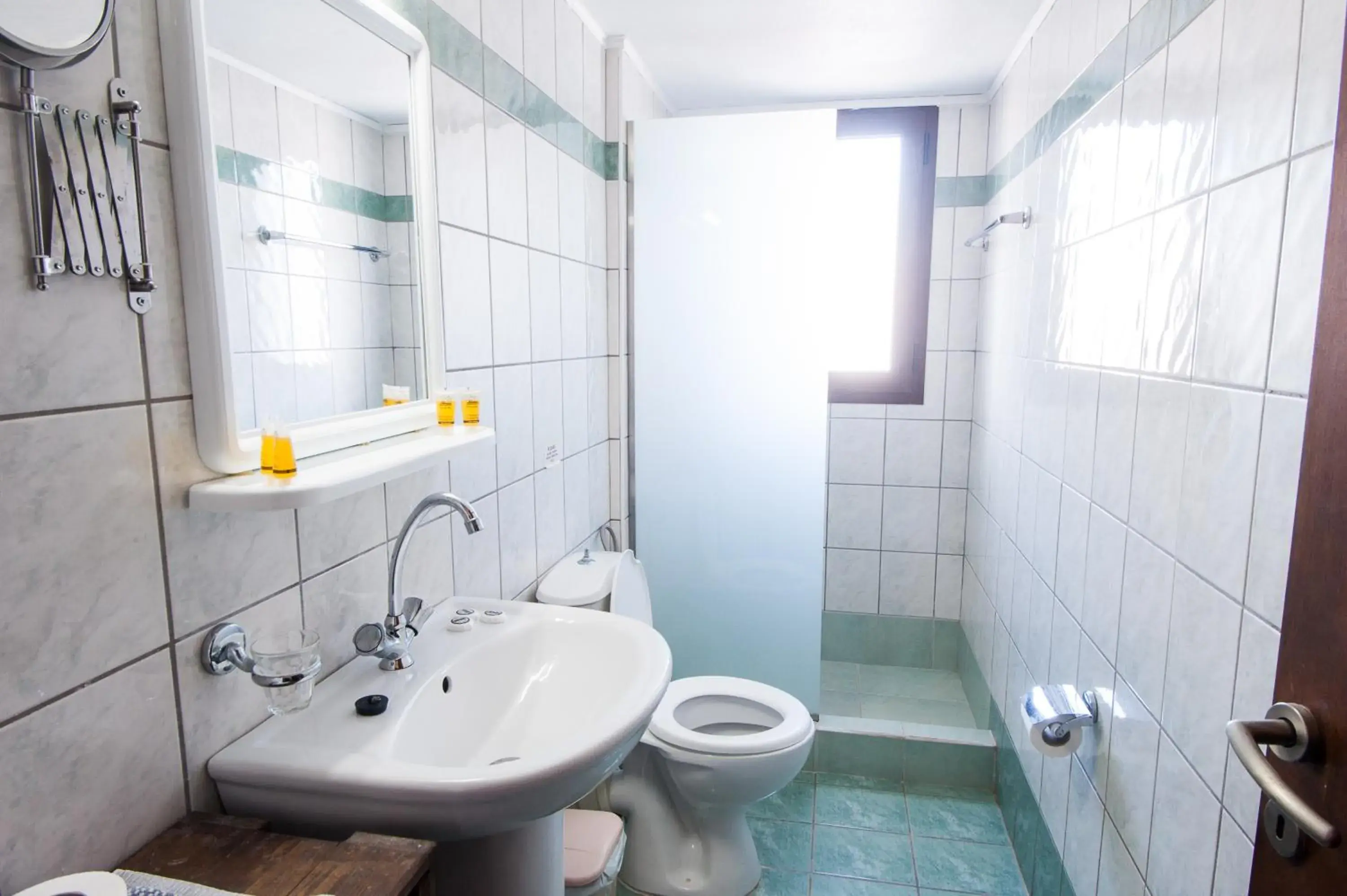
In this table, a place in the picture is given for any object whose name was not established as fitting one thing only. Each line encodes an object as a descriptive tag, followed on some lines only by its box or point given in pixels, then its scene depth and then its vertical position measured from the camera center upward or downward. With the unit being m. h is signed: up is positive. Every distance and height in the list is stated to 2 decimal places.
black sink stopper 1.07 -0.51
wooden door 0.67 -0.22
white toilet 1.83 -1.08
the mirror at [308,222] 0.88 +0.18
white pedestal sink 0.91 -0.54
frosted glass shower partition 2.20 -0.11
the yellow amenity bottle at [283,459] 0.91 -0.13
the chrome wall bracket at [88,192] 0.71 +0.16
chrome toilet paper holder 1.48 -0.71
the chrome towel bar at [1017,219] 2.06 +0.38
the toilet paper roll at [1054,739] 1.51 -0.78
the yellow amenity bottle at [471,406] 1.35 -0.10
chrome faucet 1.20 -0.43
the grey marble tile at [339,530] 1.09 -0.28
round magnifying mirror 0.64 +0.28
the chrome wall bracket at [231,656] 0.91 -0.38
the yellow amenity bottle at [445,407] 1.32 -0.10
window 2.82 +0.38
